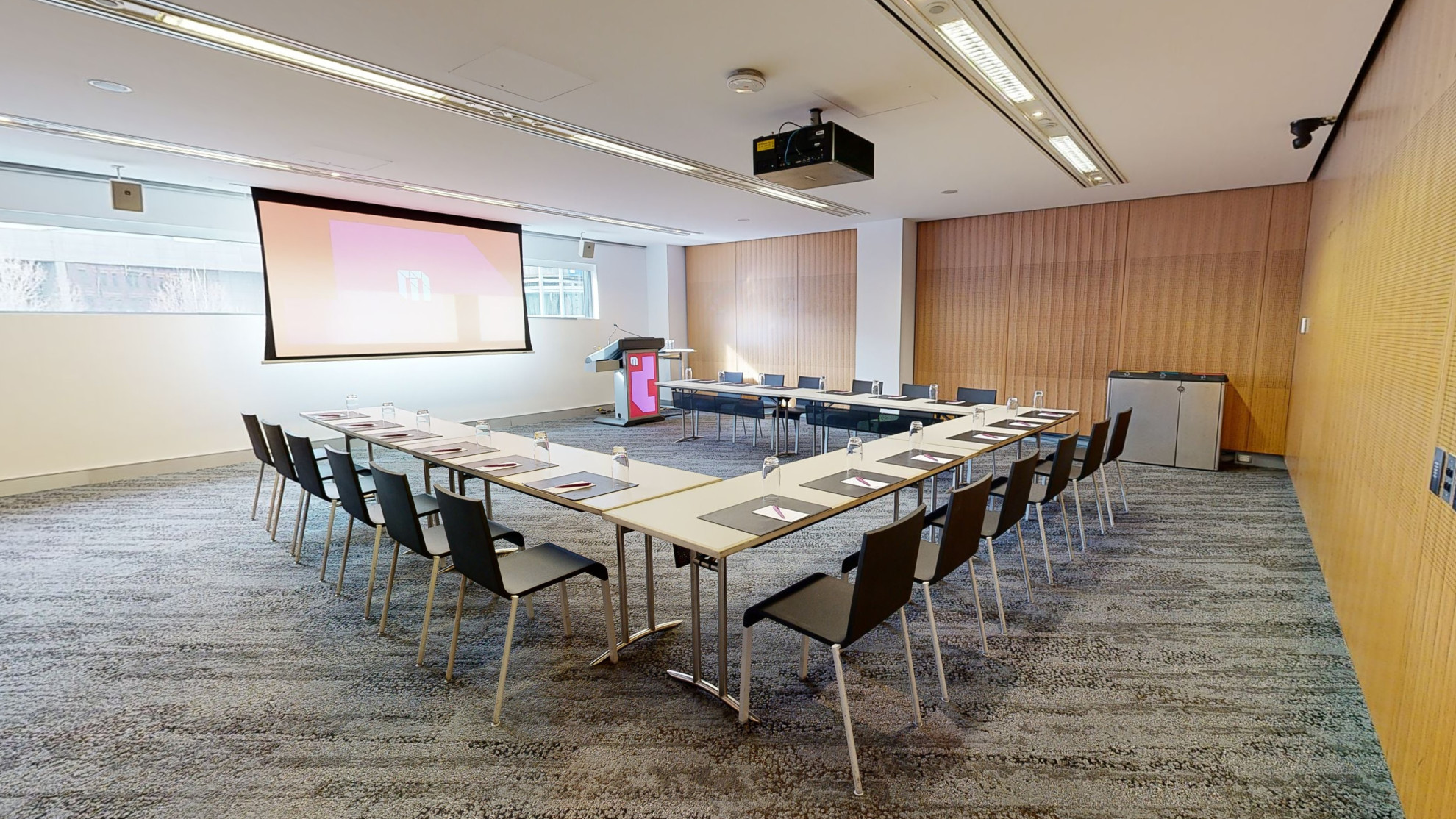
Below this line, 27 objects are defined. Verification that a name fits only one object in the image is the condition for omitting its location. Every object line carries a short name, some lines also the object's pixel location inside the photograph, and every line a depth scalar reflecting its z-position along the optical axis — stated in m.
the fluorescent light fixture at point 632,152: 4.75
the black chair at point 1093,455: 4.26
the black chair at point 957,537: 2.57
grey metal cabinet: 6.48
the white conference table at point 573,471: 2.90
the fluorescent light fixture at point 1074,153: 4.82
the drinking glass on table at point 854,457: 3.50
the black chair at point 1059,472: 3.61
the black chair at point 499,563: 2.43
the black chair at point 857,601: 2.08
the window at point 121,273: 5.88
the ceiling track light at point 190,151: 4.35
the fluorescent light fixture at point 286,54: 2.90
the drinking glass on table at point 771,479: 2.95
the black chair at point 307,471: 3.67
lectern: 9.41
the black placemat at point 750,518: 2.46
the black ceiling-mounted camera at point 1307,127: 4.22
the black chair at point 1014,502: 3.05
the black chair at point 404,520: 2.80
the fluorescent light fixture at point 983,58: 2.96
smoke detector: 3.42
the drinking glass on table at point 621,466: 3.27
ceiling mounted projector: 3.83
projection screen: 6.73
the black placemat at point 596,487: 2.93
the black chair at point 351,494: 3.30
